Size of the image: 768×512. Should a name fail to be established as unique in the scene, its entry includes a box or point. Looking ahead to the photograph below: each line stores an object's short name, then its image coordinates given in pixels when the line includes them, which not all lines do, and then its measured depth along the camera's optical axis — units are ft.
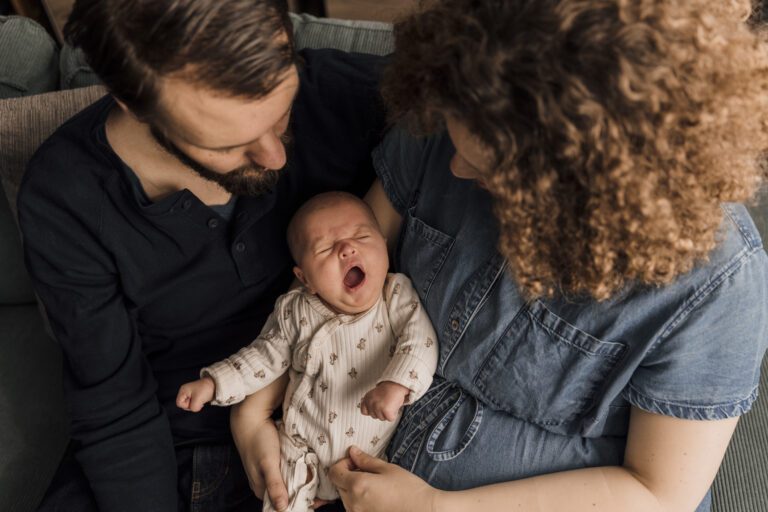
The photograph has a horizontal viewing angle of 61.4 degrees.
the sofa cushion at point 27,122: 4.47
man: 3.28
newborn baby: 3.91
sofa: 4.22
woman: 2.20
